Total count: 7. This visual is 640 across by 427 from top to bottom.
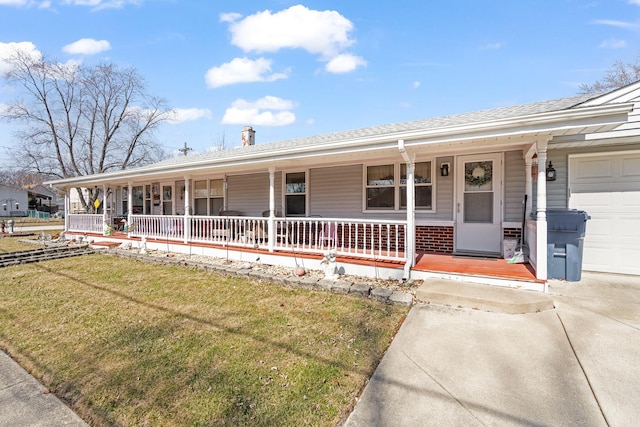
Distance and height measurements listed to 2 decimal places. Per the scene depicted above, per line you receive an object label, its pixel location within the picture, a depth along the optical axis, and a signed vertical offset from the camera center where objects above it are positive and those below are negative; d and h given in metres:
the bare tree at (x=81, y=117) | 24.31 +7.97
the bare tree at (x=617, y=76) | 17.91 +8.11
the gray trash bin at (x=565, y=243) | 4.88 -0.57
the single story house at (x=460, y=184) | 4.69 +0.56
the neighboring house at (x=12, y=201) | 41.09 +1.15
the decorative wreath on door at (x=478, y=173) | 6.52 +0.77
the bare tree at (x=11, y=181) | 52.64 +5.29
